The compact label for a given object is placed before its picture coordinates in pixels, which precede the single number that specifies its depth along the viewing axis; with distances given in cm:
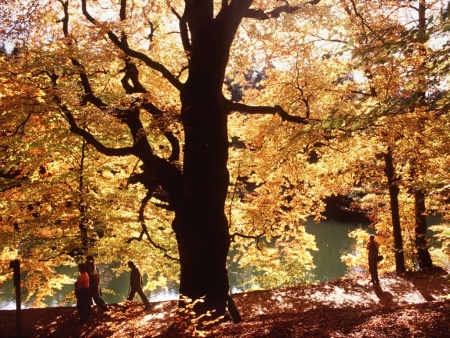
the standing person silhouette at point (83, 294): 929
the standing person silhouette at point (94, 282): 998
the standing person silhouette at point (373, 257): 1148
